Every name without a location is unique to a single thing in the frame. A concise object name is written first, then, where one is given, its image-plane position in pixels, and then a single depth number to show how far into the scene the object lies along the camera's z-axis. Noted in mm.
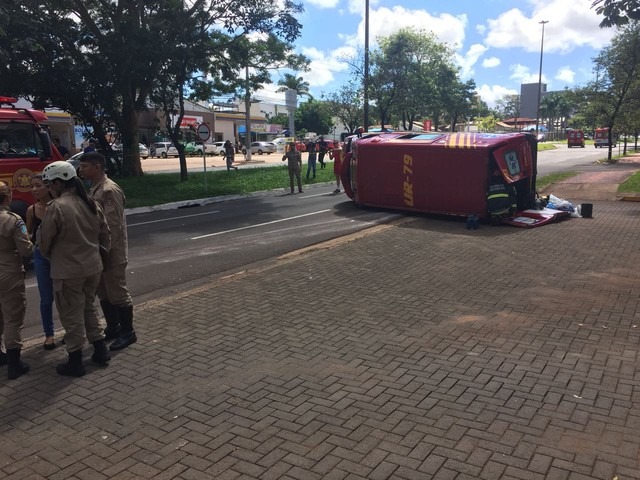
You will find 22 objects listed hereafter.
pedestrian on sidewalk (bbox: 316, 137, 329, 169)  31391
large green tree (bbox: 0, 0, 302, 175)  17844
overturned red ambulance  12234
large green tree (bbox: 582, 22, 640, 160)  29578
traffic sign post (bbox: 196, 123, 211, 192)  20094
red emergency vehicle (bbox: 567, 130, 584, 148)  66750
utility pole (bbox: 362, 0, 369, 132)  25703
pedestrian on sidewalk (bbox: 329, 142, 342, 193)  19227
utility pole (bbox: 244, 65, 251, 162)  41734
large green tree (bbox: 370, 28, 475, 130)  33031
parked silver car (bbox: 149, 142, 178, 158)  56406
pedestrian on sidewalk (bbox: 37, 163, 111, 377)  4457
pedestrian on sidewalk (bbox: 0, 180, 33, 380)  4684
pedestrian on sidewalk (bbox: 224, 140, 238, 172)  32372
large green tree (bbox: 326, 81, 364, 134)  40094
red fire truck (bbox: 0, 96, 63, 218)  9422
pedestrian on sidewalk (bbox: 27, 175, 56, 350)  5102
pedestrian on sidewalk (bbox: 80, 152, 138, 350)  5113
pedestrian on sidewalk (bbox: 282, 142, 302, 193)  19684
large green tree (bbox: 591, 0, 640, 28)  10055
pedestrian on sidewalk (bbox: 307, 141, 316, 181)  25375
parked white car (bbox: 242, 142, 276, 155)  61500
